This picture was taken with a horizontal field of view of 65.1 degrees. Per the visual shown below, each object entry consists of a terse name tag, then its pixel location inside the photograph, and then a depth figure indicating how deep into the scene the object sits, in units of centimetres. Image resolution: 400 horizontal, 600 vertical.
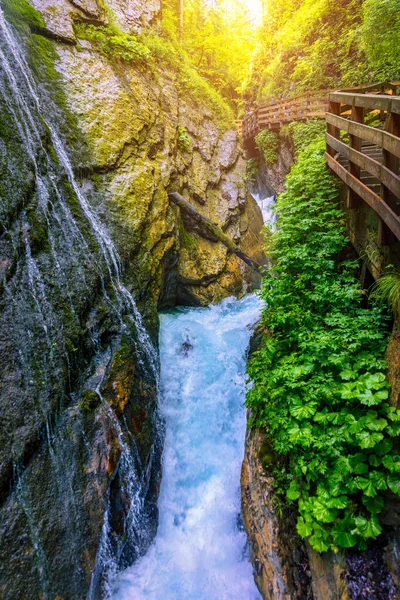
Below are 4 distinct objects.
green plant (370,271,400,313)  331
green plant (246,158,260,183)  2002
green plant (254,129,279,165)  1662
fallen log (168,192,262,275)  924
